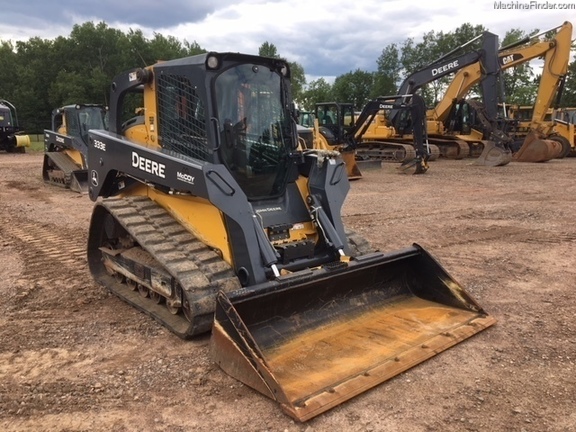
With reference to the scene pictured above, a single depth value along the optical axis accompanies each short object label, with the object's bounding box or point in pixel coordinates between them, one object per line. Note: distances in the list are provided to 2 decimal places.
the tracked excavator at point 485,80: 17.27
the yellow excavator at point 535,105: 17.77
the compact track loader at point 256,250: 3.50
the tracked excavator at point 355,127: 15.36
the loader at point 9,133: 24.14
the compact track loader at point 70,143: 12.99
